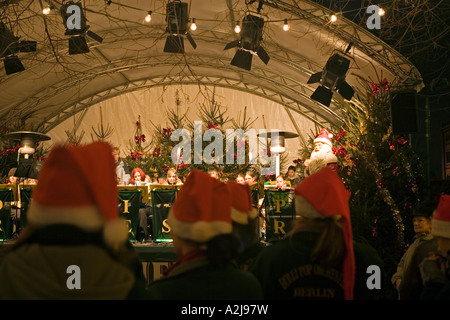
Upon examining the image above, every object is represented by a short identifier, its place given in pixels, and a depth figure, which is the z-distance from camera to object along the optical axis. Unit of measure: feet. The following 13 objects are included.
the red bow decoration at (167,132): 51.99
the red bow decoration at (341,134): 31.98
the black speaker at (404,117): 27.32
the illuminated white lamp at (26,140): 37.96
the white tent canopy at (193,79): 38.17
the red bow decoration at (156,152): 47.34
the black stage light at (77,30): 29.35
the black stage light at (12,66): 34.37
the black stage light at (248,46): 33.78
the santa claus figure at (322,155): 25.03
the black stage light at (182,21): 31.37
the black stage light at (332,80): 33.71
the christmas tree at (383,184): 25.55
